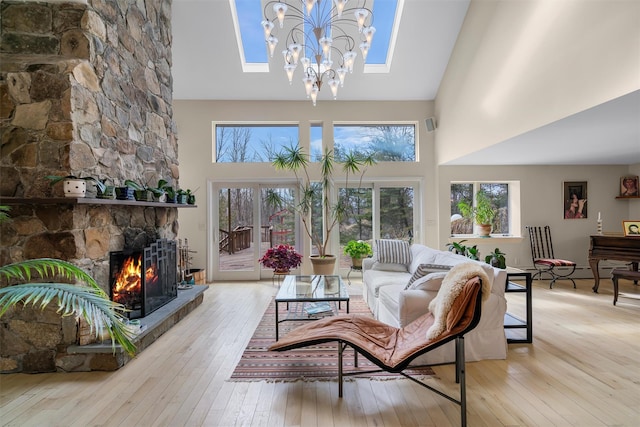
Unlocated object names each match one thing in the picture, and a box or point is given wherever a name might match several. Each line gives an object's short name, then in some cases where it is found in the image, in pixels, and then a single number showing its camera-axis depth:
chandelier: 3.18
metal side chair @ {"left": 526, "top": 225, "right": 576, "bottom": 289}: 5.97
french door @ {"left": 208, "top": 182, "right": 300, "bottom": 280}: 6.17
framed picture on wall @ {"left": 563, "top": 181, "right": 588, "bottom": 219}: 6.03
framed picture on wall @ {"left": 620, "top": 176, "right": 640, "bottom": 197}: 5.87
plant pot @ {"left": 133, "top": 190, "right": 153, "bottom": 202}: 3.14
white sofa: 2.69
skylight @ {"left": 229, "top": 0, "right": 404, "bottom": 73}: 4.97
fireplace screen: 3.05
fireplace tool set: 4.77
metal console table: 3.04
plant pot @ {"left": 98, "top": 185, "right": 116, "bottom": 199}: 2.69
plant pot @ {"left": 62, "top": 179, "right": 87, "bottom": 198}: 2.43
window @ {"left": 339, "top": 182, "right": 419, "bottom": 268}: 6.26
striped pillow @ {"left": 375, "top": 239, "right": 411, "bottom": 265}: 4.59
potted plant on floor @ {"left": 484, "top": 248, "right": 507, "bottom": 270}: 3.37
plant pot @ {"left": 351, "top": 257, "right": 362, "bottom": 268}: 5.68
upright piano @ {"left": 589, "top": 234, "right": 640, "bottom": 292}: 4.44
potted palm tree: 5.77
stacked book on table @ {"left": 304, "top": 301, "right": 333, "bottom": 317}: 3.45
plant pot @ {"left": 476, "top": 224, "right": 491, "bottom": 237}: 6.05
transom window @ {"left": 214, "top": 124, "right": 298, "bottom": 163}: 6.18
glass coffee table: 3.21
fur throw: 2.02
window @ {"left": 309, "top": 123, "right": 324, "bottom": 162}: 6.16
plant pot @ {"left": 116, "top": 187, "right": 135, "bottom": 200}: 2.89
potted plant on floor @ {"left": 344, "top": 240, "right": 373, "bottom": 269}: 5.65
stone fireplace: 2.56
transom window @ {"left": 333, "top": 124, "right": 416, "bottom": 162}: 6.29
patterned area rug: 2.52
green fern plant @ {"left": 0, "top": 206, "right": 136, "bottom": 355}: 1.43
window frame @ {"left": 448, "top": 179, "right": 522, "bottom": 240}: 6.07
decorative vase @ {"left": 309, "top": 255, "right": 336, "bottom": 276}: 5.49
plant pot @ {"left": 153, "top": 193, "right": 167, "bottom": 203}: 3.42
